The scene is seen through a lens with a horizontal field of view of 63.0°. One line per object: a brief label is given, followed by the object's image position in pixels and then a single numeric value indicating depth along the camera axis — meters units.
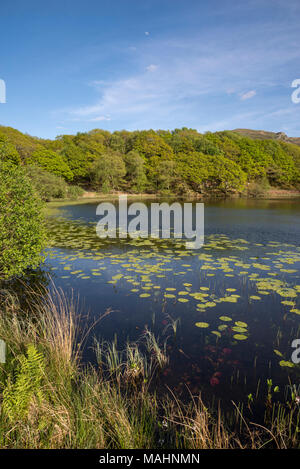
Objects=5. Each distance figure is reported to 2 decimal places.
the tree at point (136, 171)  63.31
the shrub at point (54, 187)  41.70
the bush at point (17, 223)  7.20
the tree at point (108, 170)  60.03
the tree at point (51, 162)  58.34
